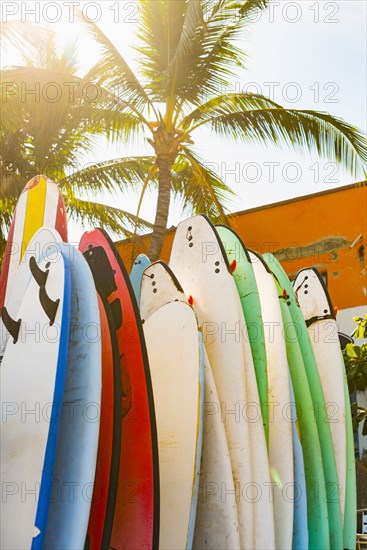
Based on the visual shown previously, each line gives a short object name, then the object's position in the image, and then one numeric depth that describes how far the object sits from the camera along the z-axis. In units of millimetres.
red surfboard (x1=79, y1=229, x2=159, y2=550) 2555
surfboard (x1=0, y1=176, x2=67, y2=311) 3680
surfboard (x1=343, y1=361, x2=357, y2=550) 3553
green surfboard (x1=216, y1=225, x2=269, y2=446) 3162
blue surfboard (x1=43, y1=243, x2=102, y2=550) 2312
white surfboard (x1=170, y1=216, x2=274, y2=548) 2846
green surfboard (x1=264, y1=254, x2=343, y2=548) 3398
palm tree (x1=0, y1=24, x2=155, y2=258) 10008
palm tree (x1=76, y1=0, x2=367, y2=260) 9812
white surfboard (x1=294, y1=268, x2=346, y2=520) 3656
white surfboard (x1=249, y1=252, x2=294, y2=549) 3035
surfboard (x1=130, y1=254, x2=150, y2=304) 3777
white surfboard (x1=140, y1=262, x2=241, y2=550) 2727
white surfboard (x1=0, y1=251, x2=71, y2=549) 2271
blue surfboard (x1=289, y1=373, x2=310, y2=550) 3090
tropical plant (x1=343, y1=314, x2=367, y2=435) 7492
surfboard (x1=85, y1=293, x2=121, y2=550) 2428
